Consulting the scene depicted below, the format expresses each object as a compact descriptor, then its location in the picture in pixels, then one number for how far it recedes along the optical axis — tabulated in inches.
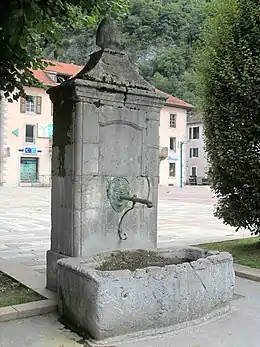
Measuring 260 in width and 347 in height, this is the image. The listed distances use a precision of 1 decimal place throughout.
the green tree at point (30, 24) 164.4
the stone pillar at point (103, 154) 207.9
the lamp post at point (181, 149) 2015.1
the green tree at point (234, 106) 309.7
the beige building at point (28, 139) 1592.0
